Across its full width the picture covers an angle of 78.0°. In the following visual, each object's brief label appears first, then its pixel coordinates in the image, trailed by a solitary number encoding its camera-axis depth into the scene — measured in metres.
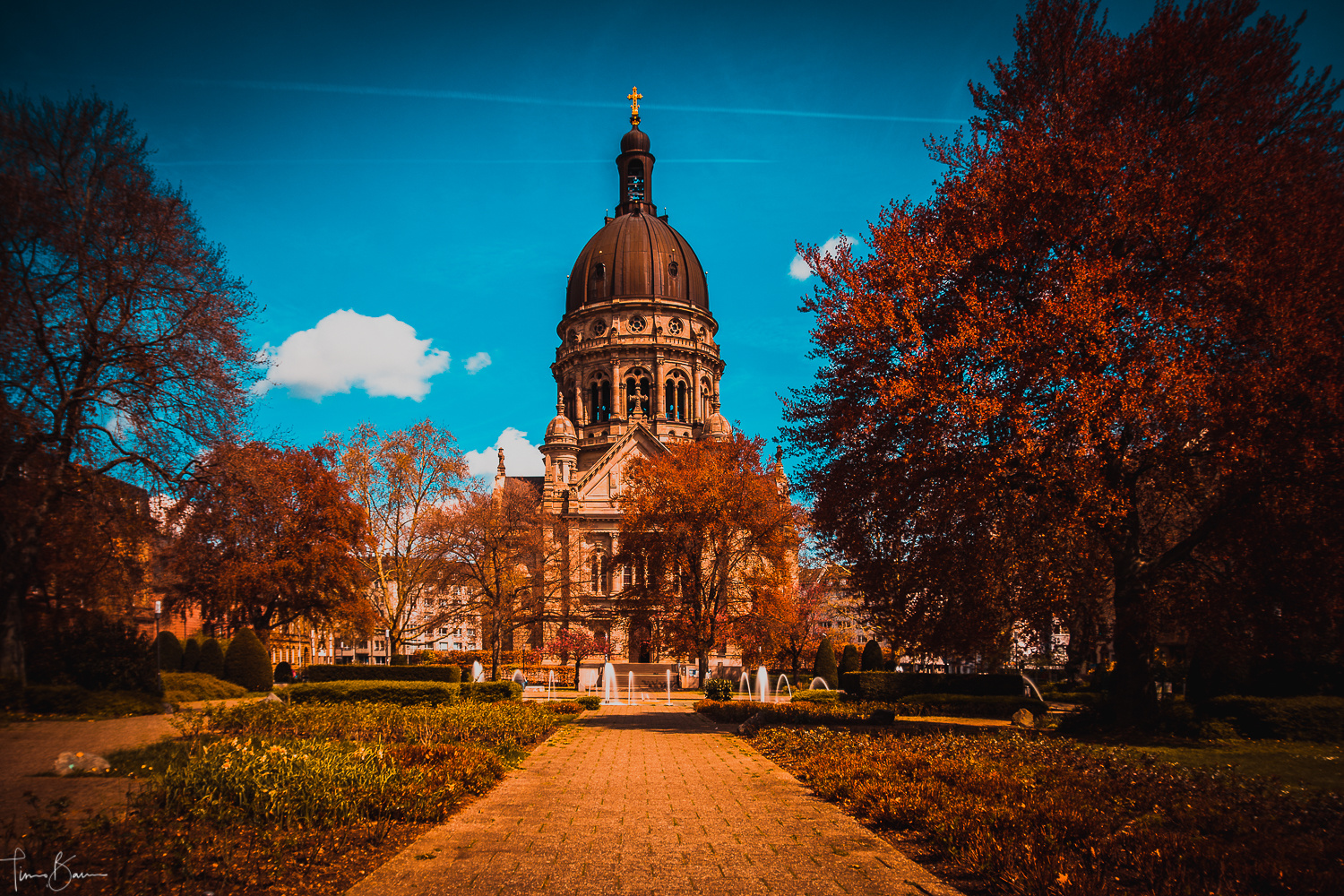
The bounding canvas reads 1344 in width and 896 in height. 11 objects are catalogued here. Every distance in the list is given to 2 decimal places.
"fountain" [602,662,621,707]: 33.25
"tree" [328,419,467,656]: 39.78
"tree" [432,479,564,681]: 40.72
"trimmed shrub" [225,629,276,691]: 31.91
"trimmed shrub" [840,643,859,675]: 45.19
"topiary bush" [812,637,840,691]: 41.81
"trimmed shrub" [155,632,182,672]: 37.78
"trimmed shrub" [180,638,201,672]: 38.09
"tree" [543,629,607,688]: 48.66
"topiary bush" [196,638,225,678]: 33.62
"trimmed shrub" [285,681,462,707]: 23.20
